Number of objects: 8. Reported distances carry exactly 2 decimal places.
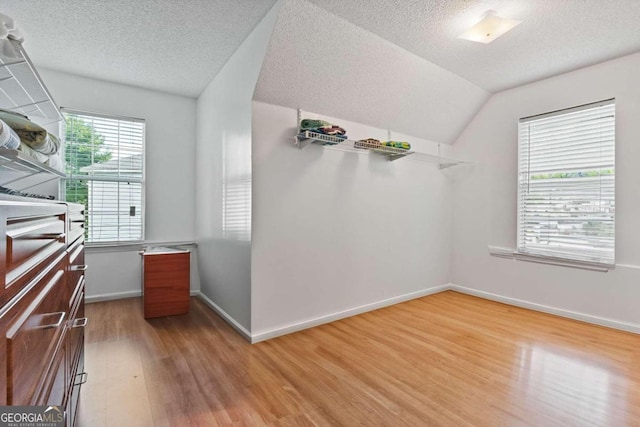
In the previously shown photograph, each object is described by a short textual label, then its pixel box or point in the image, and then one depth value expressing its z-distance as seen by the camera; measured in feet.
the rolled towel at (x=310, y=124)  9.07
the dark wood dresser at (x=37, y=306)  1.99
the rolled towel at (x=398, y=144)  10.93
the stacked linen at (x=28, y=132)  4.12
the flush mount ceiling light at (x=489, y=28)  7.38
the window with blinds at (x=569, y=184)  10.08
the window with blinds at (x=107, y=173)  11.63
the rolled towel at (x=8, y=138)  3.06
